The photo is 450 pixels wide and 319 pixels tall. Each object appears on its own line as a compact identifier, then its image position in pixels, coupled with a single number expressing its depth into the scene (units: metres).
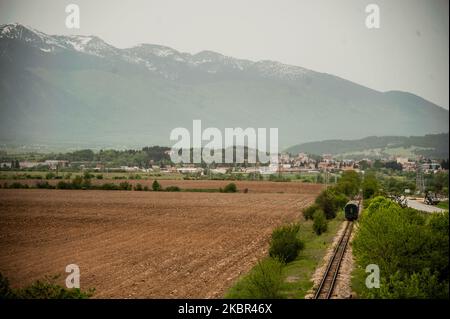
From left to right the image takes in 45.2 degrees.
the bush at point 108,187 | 95.41
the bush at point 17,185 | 90.00
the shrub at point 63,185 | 93.49
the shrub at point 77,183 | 94.61
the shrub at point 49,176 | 108.06
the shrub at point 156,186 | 95.88
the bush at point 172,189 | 95.23
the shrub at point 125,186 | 95.43
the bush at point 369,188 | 68.02
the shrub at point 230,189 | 95.62
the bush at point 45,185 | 92.81
